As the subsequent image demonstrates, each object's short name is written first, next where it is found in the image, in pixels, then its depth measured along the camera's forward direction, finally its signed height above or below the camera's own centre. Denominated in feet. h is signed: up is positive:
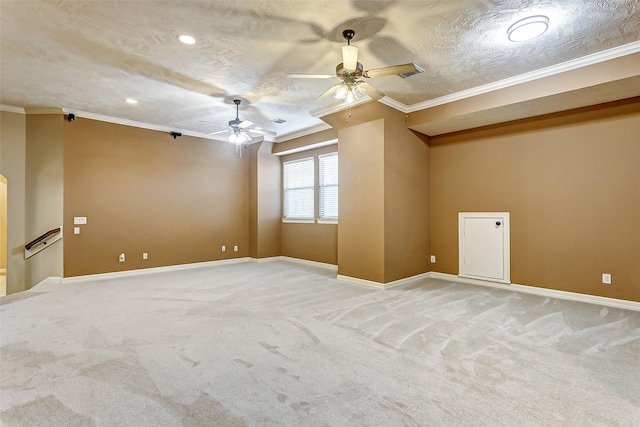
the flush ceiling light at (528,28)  9.00 +5.58
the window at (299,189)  24.14 +2.00
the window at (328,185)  22.29 +2.05
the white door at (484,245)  16.05 -1.79
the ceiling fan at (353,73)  9.21 +4.45
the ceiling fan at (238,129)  16.52 +4.70
